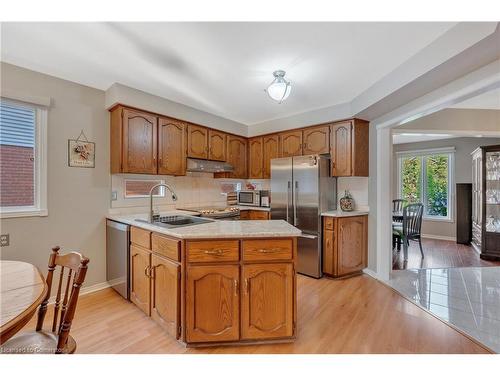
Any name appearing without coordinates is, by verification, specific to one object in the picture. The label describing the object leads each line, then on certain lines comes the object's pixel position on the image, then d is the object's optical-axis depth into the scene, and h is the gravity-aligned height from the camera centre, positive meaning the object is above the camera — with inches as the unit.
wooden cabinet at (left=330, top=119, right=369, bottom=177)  129.5 +21.1
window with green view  227.1 +4.8
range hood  137.1 +12.4
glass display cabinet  164.9 -11.4
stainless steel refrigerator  129.6 -6.7
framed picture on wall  104.8 +15.0
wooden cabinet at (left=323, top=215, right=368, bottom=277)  126.4 -31.7
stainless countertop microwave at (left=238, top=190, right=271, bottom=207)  166.6 -8.2
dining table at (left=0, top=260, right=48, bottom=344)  36.7 -19.7
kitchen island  69.9 -29.1
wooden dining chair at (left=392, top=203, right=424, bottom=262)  163.0 -27.2
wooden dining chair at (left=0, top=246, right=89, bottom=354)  45.6 -29.2
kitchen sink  99.1 -14.2
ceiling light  87.0 +35.6
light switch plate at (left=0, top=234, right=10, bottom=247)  87.8 -19.3
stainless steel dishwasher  99.9 -30.6
